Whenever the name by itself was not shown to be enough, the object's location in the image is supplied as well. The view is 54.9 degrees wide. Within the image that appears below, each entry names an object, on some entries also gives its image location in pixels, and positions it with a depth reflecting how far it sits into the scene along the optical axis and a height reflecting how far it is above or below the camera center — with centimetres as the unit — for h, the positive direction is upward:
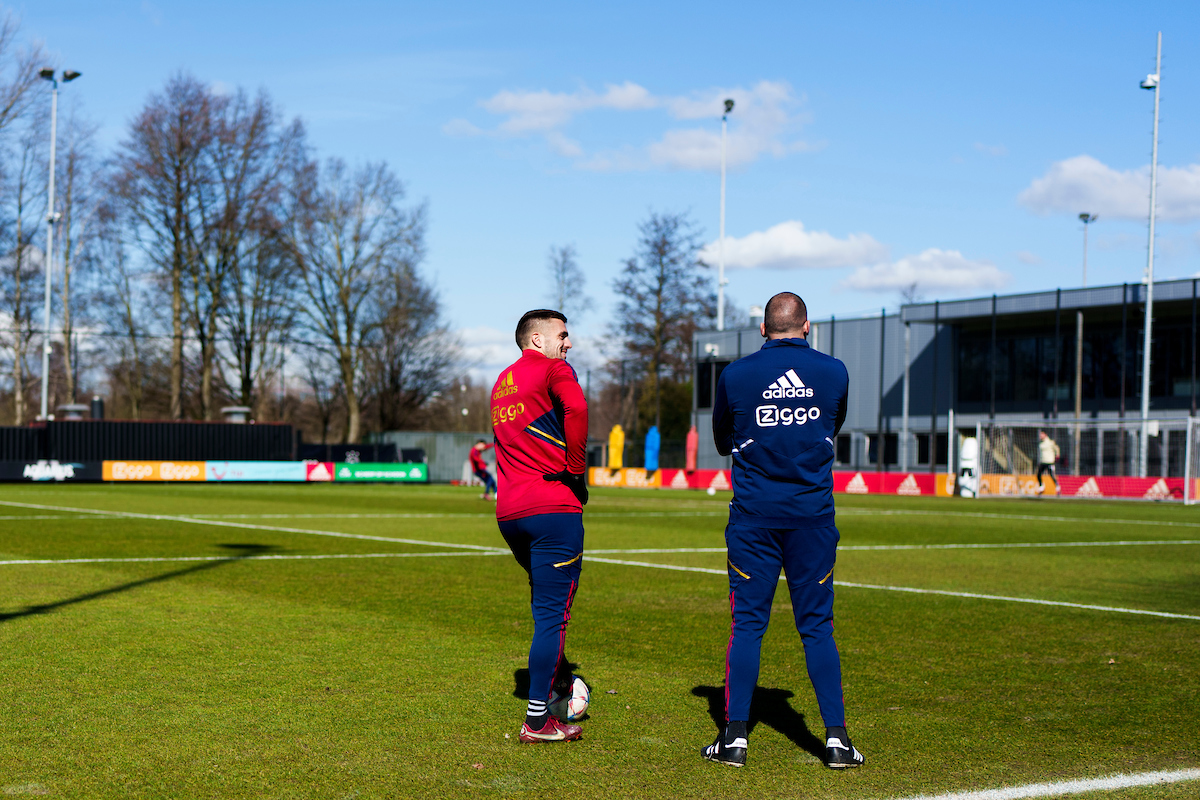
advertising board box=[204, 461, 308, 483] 4319 -176
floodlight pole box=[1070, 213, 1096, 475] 3759 +253
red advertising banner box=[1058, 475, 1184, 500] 3322 -130
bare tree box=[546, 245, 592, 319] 6103 +791
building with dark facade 4078 +303
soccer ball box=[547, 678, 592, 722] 514 -122
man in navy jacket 471 -31
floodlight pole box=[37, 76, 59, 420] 4375 +620
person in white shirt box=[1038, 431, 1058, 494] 3322 -32
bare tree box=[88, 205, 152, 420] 4931 +438
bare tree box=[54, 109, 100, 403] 4978 +859
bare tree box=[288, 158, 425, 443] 5034 +663
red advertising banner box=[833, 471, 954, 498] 3681 -148
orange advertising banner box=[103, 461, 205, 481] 4150 -177
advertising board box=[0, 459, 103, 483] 3906 -176
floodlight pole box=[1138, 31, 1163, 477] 3531 +474
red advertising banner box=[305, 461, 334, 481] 4466 -175
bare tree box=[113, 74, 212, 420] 4544 +984
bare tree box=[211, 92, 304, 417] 4700 +742
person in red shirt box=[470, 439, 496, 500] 2917 -105
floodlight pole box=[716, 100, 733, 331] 5103 +732
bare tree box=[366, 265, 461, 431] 5341 +368
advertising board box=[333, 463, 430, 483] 4550 -184
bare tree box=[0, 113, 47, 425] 4888 +593
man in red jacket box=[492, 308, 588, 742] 499 -28
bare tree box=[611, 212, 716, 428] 6053 +695
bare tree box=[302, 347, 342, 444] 5225 +200
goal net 3359 -57
